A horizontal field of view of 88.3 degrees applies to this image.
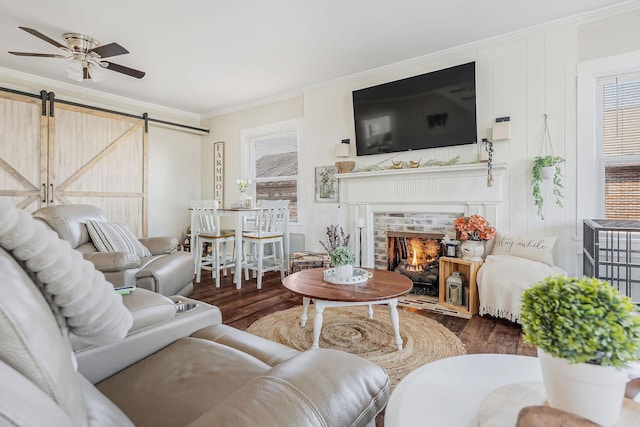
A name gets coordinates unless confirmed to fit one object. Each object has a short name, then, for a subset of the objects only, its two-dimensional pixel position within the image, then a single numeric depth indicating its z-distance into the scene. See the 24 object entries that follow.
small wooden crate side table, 2.86
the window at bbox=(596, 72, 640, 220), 2.75
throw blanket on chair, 2.54
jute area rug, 2.08
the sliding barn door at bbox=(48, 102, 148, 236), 4.24
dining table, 3.86
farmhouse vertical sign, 5.64
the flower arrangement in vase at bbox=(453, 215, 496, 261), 2.95
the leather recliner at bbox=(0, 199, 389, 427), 0.44
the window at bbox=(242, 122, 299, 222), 4.89
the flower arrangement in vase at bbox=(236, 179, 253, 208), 4.41
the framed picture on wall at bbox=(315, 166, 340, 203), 4.29
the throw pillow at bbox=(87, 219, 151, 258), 2.88
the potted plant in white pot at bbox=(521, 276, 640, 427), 0.59
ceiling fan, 2.94
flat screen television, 3.31
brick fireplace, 3.23
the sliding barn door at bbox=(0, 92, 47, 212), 3.82
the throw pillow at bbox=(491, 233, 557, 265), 2.80
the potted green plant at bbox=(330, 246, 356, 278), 2.35
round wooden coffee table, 1.98
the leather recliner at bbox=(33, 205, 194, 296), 2.52
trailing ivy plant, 2.93
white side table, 0.73
